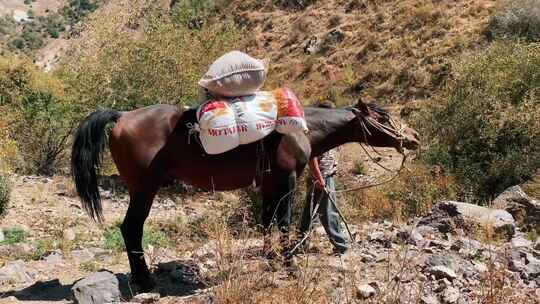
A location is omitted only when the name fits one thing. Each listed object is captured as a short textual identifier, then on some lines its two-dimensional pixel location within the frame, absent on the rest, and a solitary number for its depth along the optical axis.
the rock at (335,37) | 29.78
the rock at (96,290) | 4.94
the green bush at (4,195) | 10.37
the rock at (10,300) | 5.24
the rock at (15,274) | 5.92
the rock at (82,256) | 7.07
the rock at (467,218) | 6.74
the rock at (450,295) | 4.64
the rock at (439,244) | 6.15
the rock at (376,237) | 6.86
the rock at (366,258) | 5.97
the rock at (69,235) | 8.64
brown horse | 5.54
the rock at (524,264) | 5.31
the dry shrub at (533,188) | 9.21
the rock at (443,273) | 5.08
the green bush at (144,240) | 7.64
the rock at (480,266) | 5.25
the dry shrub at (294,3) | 37.00
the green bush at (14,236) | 8.13
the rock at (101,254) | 7.11
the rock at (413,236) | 6.37
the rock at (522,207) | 7.79
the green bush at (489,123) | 10.34
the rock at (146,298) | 4.96
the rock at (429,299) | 4.47
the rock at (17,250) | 7.25
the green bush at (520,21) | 21.27
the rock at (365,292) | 4.42
